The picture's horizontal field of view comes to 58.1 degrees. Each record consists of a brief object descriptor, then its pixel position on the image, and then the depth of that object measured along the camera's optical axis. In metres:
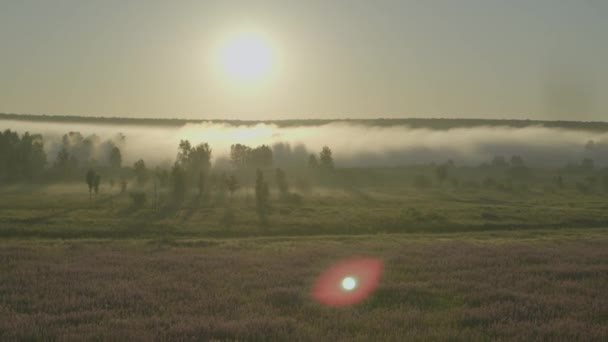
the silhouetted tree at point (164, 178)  152.75
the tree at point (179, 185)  120.69
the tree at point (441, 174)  185.12
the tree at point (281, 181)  143.75
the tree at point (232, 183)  116.94
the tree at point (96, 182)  117.81
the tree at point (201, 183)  134.80
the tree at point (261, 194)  96.12
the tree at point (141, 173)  170.00
